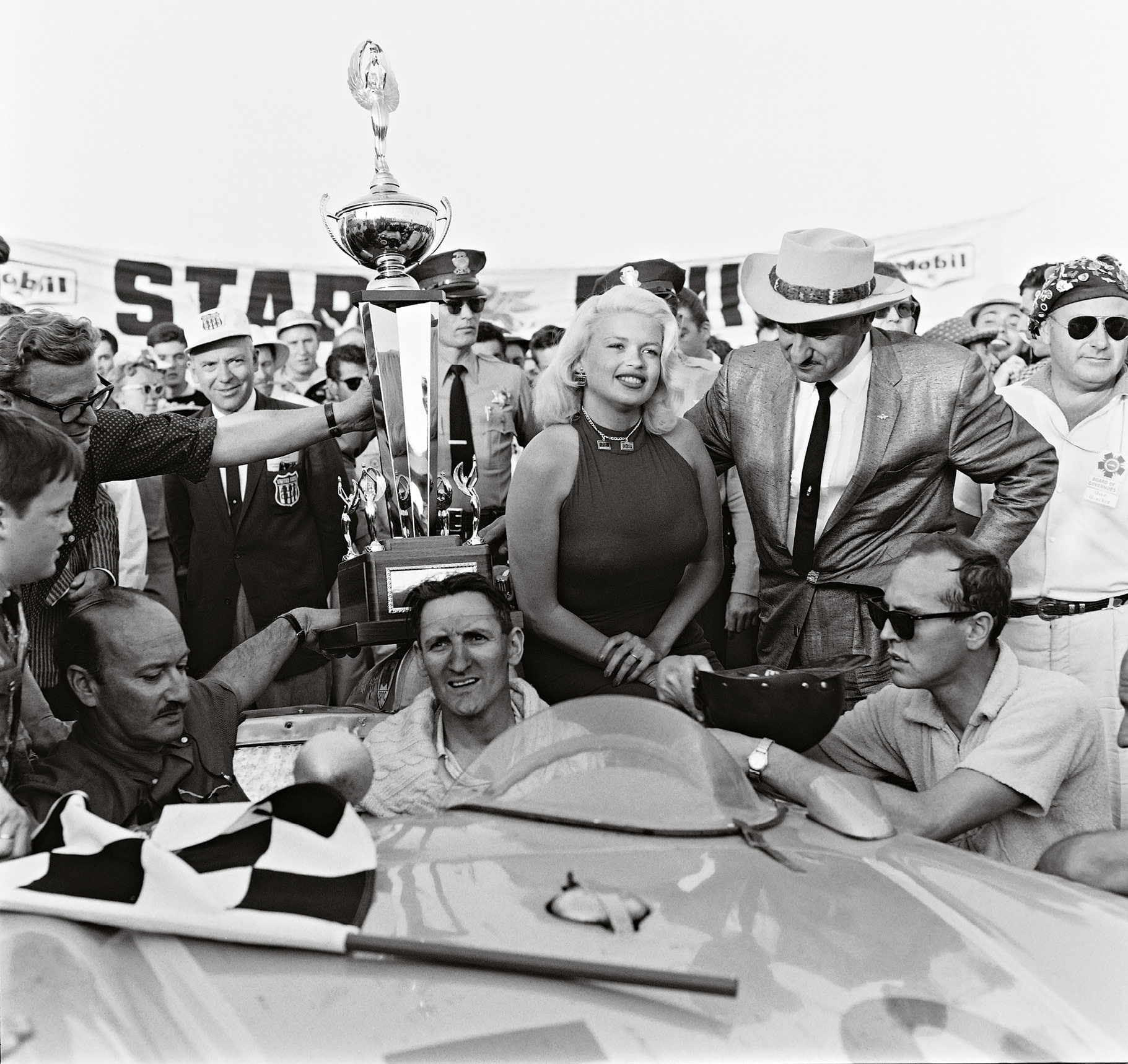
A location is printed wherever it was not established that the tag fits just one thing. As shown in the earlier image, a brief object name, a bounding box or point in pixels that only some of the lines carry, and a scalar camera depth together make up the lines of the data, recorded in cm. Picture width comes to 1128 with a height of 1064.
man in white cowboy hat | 317
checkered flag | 149
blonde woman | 304
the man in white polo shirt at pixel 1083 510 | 338
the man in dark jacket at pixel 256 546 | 445
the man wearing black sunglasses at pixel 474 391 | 444
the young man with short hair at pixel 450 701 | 253
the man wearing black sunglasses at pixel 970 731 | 234
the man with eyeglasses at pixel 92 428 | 259
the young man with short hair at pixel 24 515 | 201
